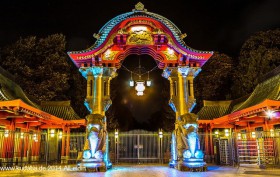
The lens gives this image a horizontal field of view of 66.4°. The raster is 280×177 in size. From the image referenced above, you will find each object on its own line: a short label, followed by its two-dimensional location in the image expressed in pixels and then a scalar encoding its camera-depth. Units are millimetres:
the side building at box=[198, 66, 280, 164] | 9863
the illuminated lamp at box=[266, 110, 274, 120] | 9595
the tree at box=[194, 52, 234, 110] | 20528
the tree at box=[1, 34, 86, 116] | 17821
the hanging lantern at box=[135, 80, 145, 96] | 11141
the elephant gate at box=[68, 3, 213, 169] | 10489
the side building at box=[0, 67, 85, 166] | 9924
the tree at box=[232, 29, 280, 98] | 17627
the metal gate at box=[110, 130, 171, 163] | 15260
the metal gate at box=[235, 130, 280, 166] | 10581
